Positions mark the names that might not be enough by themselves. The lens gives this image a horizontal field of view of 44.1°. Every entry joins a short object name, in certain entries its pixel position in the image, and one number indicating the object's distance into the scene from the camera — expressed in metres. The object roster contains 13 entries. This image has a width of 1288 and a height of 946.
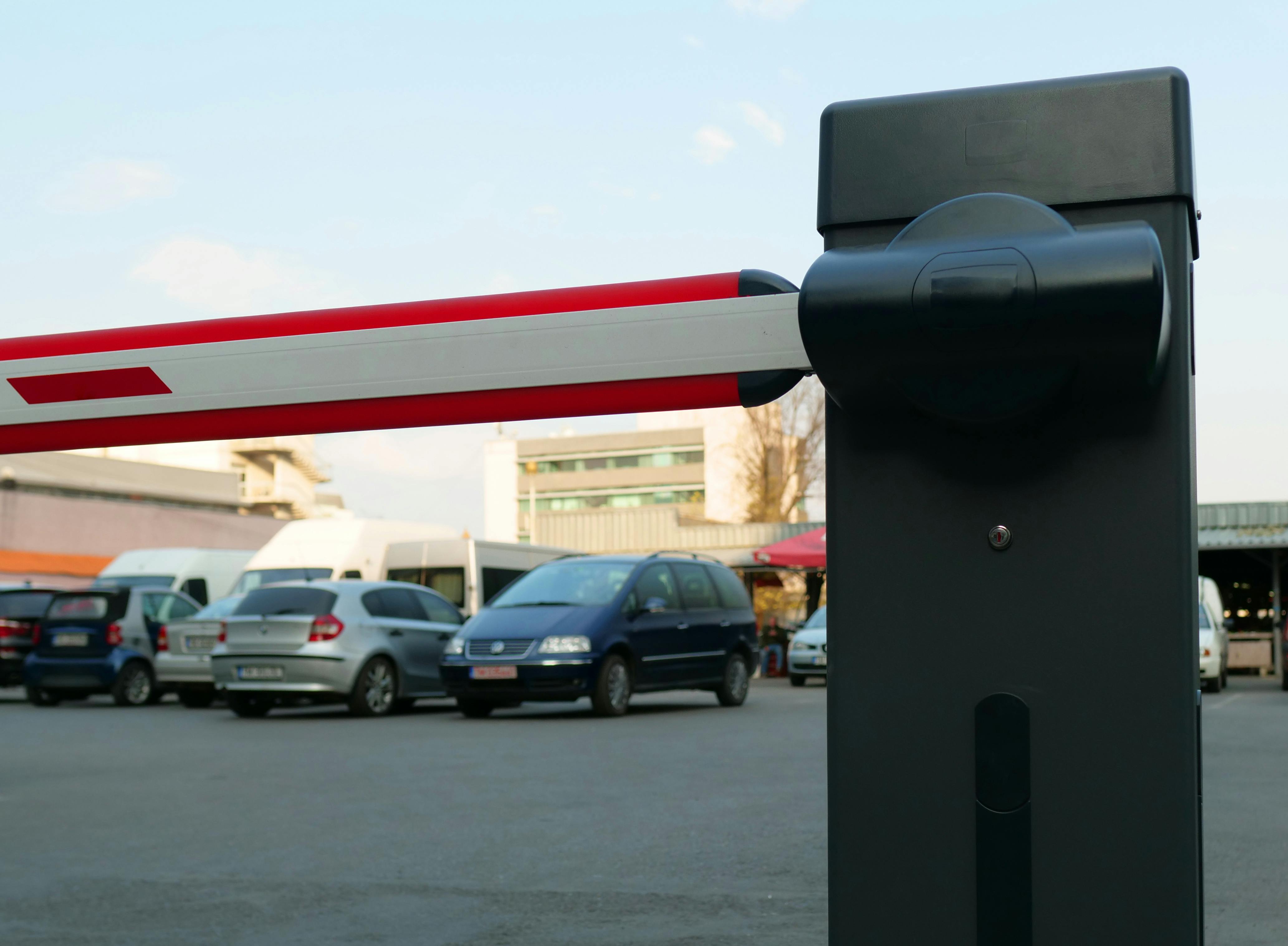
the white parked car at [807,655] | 24.88
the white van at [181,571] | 26.75
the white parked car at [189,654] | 19.06
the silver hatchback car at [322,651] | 16.83
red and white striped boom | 1.61
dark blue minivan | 15.80
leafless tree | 47.31
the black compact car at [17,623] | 21.91
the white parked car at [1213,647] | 23.36
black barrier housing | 1.42
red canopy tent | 29.44
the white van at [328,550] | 26.64
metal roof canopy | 34.00
